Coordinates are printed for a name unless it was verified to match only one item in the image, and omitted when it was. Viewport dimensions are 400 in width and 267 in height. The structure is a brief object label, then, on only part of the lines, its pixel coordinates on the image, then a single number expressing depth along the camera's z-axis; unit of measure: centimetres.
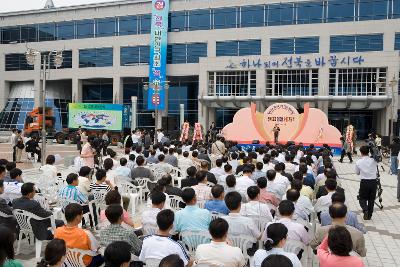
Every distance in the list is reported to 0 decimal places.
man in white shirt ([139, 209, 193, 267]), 427
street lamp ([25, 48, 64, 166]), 1803
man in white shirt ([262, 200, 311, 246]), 521
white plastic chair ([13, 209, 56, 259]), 632
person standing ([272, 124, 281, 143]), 2567
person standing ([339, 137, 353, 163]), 2231
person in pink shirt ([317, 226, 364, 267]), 365
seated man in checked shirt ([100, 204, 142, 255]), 467
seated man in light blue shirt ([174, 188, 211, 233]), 548
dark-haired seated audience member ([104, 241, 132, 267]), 344
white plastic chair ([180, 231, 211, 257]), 527
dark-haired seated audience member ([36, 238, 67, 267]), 358
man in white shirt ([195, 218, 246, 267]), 408
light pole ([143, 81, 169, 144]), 2508
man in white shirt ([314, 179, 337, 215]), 714
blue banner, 4078
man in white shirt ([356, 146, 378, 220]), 973
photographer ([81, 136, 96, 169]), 1308
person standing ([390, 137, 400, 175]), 1731
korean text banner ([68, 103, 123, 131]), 3547
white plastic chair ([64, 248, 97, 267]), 462
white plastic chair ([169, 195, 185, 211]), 760
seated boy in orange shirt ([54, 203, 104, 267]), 467
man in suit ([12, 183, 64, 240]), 636
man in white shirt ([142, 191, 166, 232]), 563
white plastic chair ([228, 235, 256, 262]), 538
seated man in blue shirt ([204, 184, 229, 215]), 627
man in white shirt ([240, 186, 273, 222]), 624
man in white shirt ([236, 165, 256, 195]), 801
